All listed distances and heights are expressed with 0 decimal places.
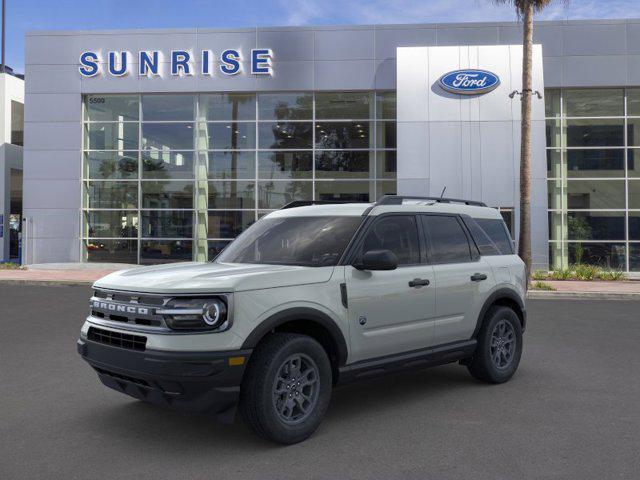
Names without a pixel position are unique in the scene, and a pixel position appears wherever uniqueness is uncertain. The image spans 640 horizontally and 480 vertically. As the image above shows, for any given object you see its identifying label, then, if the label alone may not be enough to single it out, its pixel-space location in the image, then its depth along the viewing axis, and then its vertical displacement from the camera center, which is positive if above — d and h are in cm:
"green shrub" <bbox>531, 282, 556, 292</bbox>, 1747 -121
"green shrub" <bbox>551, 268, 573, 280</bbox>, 2091 -102
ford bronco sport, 428 -53
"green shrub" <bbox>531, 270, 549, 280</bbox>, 2027 -102
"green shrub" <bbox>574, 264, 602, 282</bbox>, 2095 -96
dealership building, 2295 +463
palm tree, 1884 +323
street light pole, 3923 +1510
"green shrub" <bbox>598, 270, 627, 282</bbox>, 2077 -106
